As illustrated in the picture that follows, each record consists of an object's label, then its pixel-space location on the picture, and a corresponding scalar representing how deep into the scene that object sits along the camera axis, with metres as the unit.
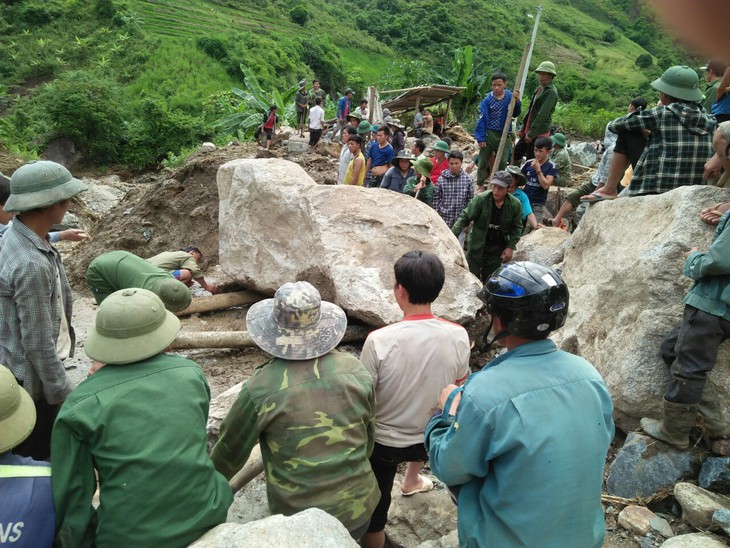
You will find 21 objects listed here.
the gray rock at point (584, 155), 13.24
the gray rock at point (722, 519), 2.52
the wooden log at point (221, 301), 5.50
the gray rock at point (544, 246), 5.38
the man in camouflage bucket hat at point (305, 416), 2.10
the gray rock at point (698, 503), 2.69
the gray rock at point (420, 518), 2.96
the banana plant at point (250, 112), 19.19
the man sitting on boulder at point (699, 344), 2.85
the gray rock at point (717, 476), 2.89
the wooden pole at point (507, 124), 7.11
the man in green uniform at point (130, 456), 1.86
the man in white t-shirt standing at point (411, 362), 2.53
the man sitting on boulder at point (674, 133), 3.93
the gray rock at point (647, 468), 3.05
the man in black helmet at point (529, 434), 1.60
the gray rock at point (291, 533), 1.72
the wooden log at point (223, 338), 4.67
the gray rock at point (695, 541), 2.49
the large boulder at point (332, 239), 4.54
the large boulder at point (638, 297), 3.31
